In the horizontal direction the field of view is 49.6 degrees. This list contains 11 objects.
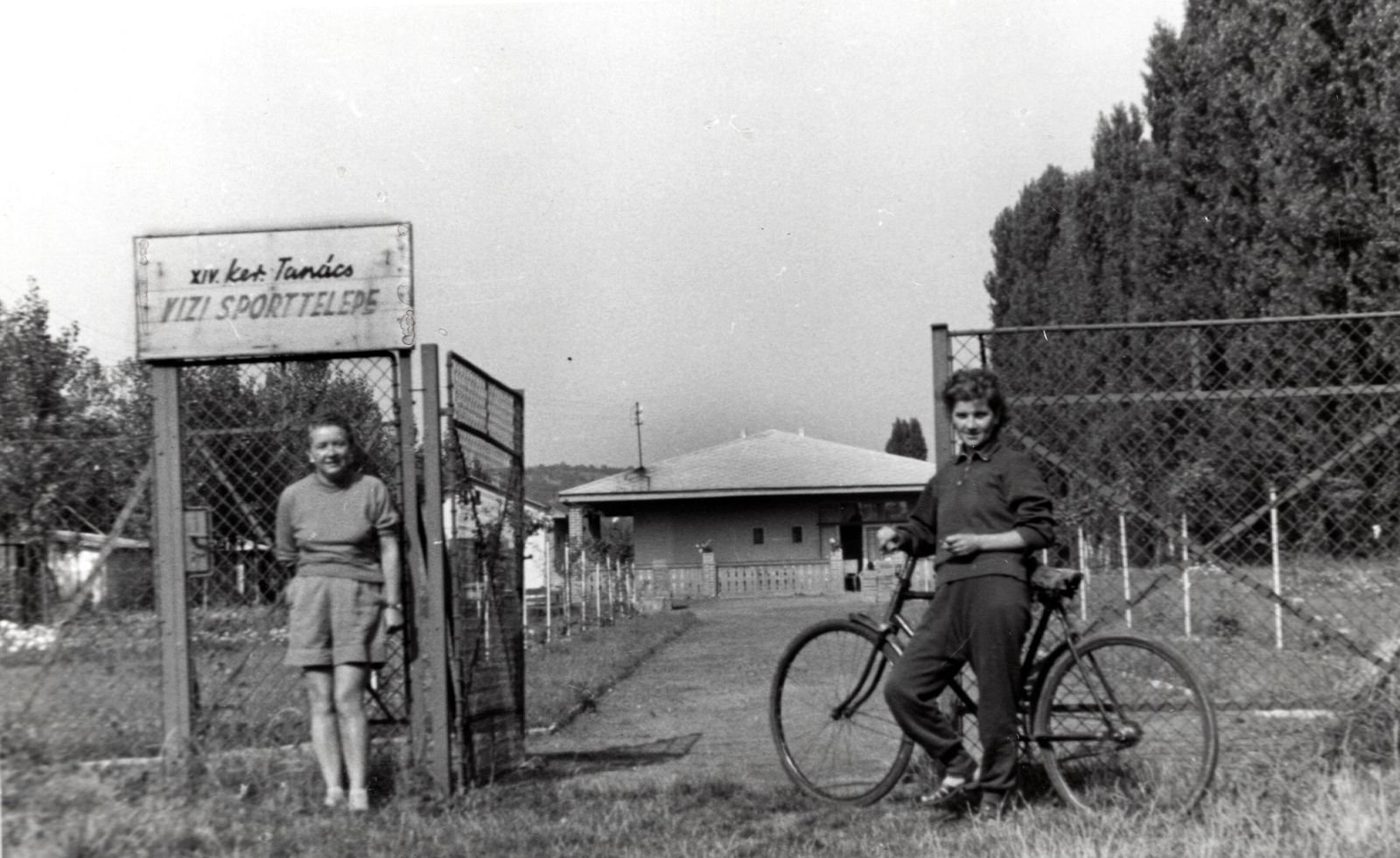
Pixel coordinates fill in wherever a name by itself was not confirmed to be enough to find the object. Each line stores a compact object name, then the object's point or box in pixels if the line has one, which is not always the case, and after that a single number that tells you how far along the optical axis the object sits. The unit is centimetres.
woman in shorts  628
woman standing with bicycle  562
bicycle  565
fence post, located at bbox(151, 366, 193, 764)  680
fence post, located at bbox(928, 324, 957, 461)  643
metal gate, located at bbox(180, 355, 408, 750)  704
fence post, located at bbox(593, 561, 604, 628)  2277
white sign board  667
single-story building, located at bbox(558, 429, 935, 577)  4381
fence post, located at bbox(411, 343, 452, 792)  645
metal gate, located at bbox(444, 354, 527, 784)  667
